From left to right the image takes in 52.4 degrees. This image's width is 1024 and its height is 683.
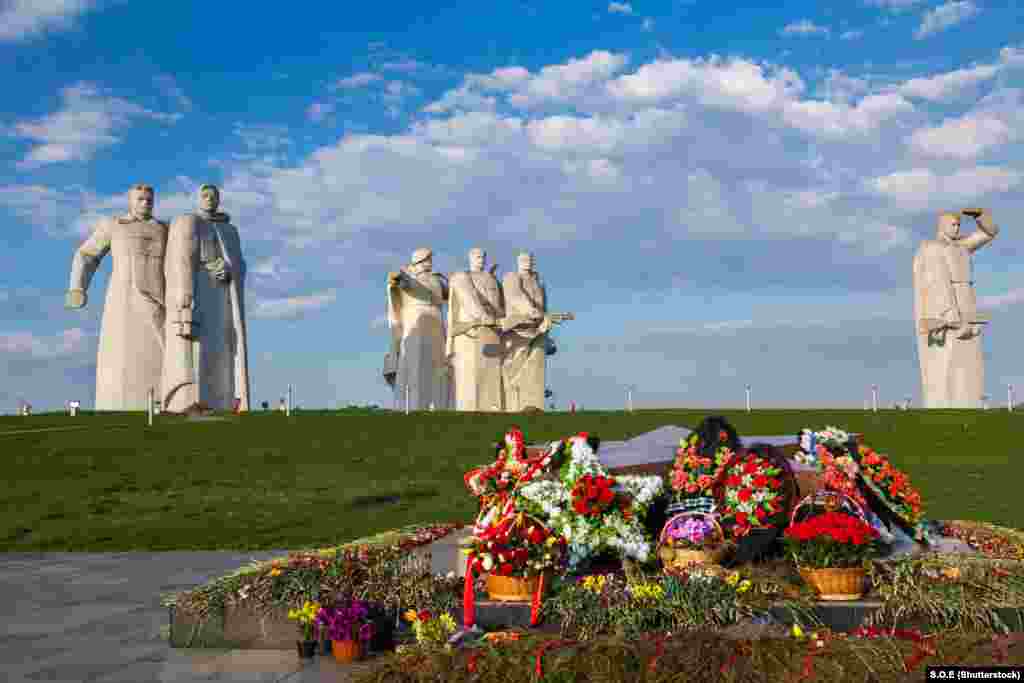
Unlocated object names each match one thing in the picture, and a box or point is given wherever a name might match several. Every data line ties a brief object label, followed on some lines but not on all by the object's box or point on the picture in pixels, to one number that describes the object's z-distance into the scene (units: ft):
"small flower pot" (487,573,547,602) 22.43
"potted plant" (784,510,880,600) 22.38
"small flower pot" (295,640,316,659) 21.20
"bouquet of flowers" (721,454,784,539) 25.17
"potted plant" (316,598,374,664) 20.75
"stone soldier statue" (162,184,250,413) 98.73
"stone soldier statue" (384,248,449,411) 109.81
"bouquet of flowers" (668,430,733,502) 26.32
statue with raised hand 108.47
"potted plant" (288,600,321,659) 21.62
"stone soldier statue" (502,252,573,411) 112.98
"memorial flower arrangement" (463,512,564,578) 22.31
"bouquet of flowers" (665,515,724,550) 24.27
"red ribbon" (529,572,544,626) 21.62
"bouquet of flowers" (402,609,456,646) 19.60
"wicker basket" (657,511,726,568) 24.00
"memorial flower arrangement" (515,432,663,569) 23.41
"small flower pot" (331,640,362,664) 20.72
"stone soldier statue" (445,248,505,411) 109.70
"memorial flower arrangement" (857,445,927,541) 29.55
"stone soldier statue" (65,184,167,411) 101.86
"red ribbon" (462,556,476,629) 21.88
